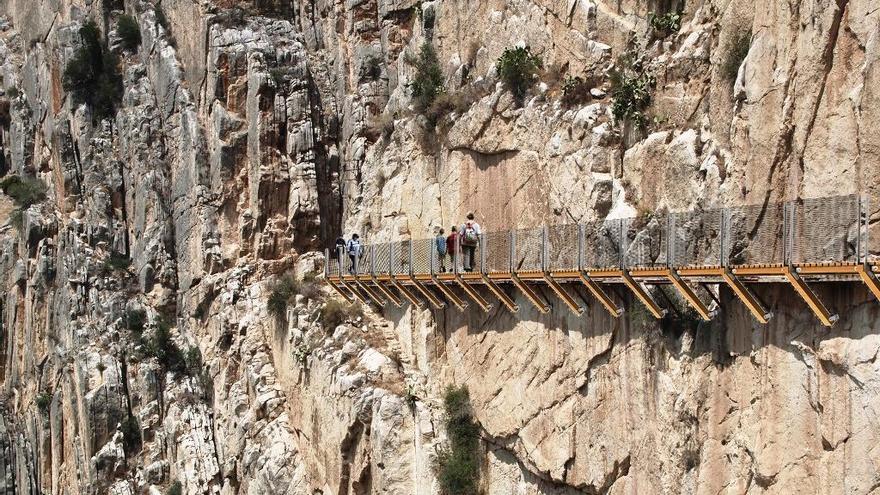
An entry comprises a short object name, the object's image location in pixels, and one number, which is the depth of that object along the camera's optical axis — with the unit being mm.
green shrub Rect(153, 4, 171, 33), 40031
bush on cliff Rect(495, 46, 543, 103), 21328
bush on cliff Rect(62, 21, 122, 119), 42812
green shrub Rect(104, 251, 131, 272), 39438
